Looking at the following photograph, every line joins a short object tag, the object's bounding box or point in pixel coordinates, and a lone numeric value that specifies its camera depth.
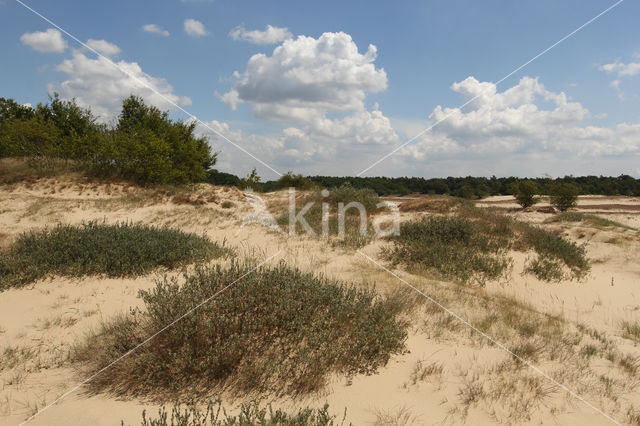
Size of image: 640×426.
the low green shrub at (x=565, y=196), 26.81
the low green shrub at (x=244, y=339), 3.61
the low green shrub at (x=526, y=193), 29.58
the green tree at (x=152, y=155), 20.14
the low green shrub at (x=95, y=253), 6.71
